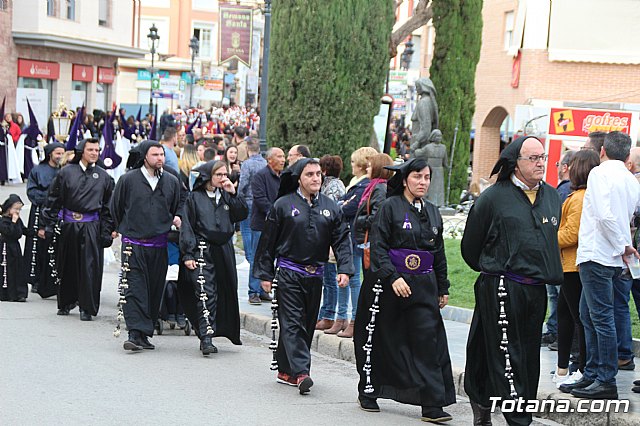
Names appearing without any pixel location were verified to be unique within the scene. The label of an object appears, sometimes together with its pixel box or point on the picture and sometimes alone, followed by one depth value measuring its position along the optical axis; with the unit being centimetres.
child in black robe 1363
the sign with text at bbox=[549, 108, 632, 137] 1786
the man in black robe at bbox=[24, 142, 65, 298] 1375
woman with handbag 991
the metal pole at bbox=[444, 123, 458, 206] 2466
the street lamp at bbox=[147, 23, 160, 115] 4878
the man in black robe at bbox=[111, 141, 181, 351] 1069
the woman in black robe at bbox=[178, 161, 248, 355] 1059
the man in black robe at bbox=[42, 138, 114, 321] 1235
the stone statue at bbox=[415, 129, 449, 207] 1945
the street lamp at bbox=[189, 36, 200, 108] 5724
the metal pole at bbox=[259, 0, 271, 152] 1944
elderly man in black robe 741
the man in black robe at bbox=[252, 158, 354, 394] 917
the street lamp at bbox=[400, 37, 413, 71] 4318
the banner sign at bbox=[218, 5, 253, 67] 2838
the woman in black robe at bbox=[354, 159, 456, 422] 812
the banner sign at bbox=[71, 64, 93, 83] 4681
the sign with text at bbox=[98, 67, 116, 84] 4997
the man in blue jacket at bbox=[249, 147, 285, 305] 1306
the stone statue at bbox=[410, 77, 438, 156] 1952
